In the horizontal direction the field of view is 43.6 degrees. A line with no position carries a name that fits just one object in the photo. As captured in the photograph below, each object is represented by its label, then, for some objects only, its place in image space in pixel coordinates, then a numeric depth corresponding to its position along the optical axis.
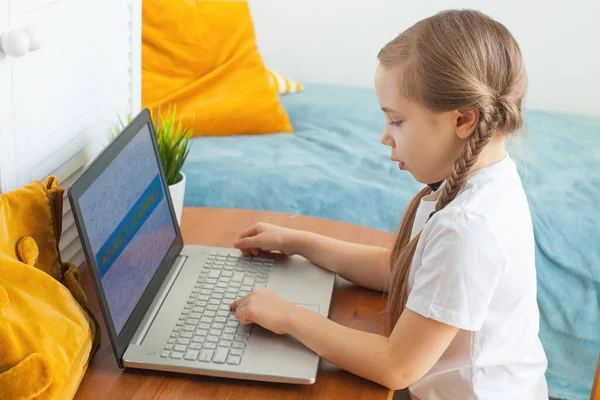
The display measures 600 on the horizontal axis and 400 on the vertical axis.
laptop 0.93
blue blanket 1.81
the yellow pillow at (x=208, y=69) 2.20
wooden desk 0.92
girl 0.95
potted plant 1.30
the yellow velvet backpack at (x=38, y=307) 0.81
